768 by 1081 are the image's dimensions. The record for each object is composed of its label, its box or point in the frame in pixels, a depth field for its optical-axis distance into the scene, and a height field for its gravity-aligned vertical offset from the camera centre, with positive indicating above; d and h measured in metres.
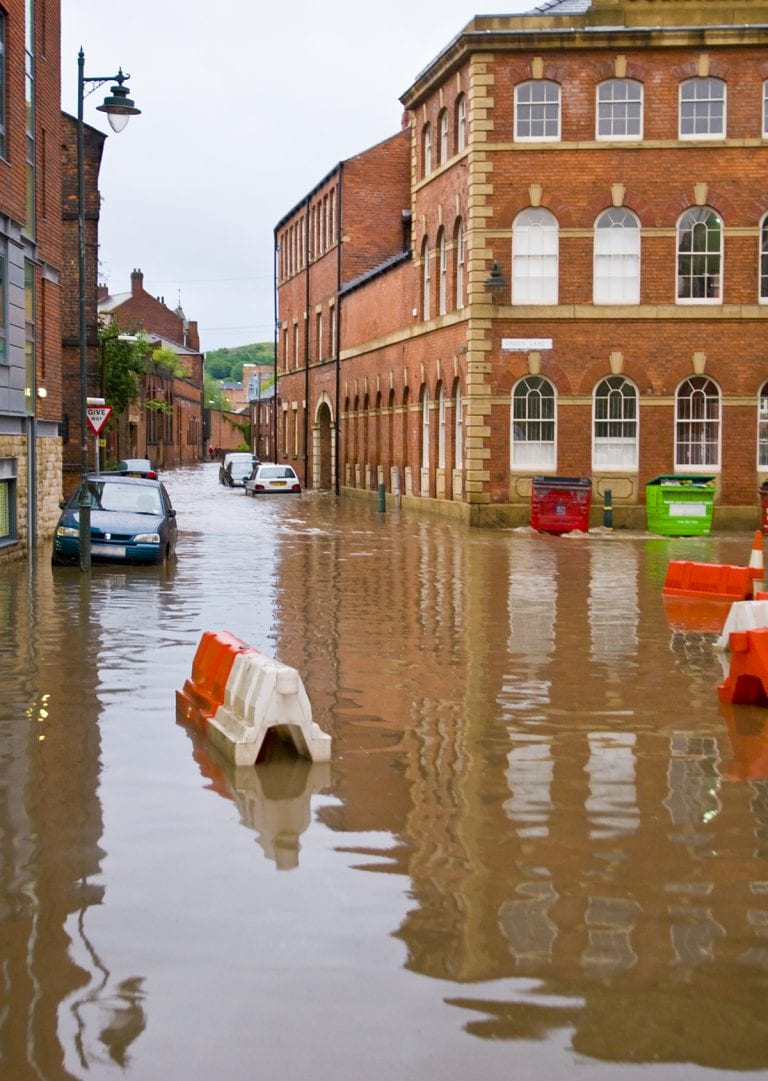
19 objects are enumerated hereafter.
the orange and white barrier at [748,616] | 12.50 -1.18
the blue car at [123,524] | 22.56 -0.82
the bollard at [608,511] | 35.00 -0.90
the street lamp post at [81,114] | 23.97 +5.57
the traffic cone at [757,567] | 18.34 -1.16
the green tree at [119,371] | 60.47 +3.80
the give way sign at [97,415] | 36.09 +1.25
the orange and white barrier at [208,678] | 10.02 -1.38
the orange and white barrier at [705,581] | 19.17 -1.38
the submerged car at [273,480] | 57.12 -0.39
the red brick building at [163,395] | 84.31 +5.24
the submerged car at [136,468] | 46.59 +0.03
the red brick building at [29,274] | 23.59 +3.16
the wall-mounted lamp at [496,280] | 35.41 +4.30
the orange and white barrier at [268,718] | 8.90 -1.43
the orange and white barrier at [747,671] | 10.89 -1.41
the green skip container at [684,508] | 32.88 -0.79
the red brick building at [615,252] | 35.03 +4.96
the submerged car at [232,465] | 69.44 +0.19
